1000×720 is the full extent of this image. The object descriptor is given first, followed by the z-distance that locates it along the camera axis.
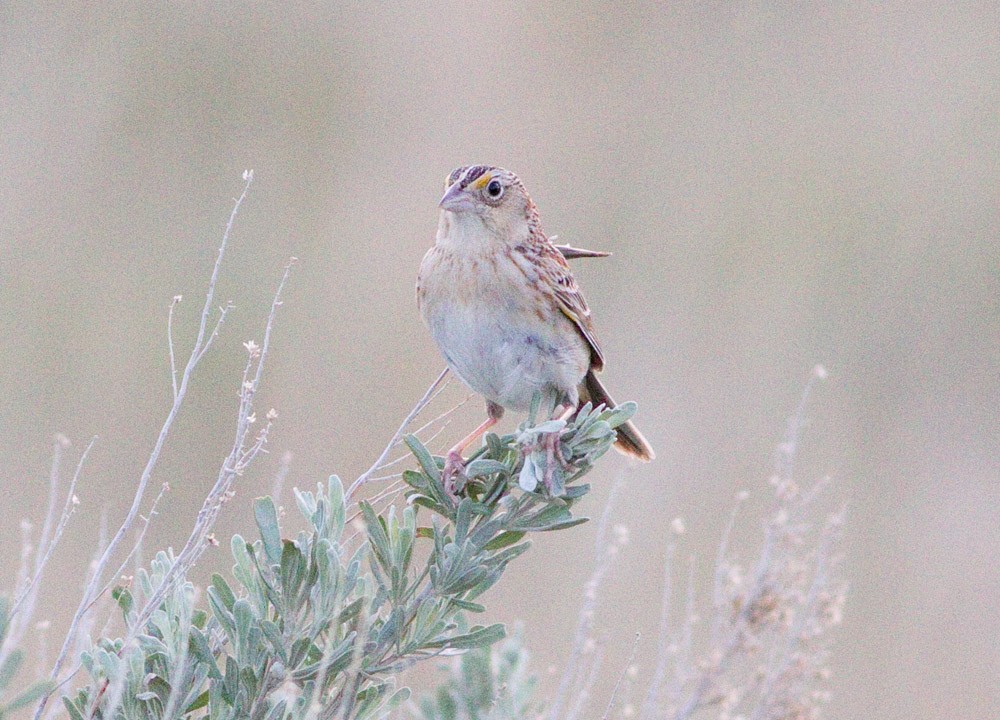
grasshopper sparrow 8.41
